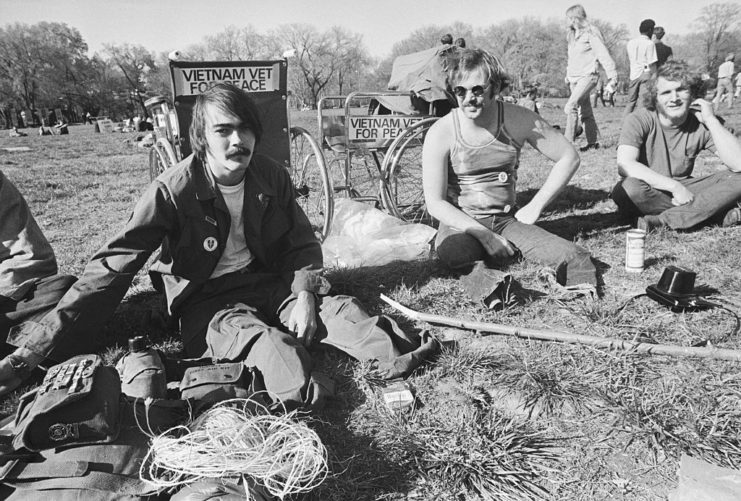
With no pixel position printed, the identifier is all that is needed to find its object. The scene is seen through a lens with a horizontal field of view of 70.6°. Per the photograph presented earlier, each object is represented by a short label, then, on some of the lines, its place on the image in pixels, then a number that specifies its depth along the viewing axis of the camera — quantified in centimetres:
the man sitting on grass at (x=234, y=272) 208
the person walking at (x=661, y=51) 811
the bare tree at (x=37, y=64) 5500
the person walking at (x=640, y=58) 763
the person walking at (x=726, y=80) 1686
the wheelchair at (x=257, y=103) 383
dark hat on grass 261
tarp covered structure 469
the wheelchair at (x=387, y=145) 439
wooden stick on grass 212
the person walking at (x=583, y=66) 720
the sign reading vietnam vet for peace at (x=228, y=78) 386
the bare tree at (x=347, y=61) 6956
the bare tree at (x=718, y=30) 5888
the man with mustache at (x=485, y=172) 312
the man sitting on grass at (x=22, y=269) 249
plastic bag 371
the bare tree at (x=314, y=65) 6581
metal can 309
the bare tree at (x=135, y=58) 6638
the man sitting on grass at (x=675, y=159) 369
